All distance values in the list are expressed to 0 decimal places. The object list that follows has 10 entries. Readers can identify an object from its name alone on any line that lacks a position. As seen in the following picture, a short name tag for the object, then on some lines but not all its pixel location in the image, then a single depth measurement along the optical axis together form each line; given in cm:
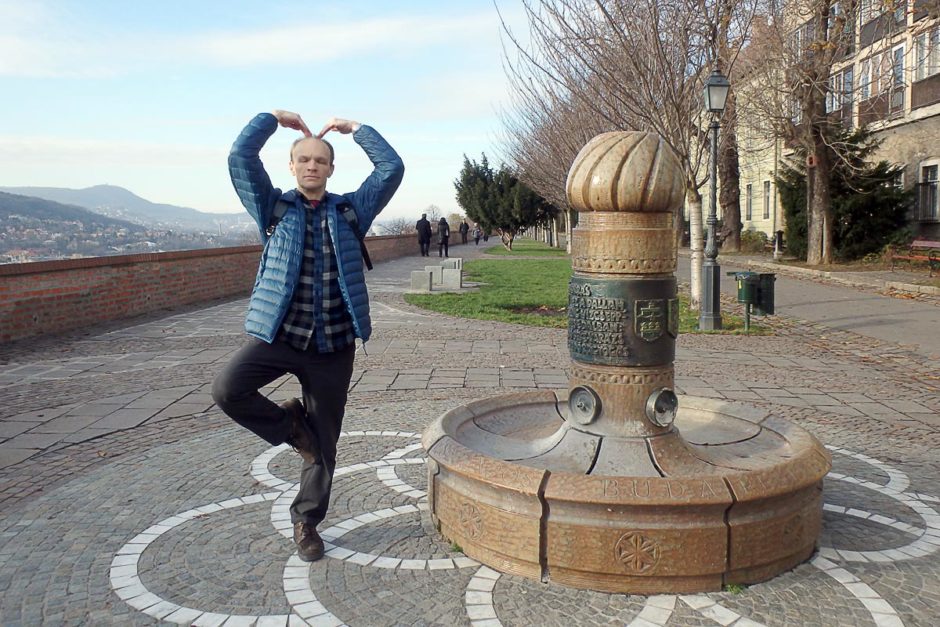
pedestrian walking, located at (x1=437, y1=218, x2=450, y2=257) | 3672
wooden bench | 2003
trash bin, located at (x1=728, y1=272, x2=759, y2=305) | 1214
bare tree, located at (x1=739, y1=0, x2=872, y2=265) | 1944
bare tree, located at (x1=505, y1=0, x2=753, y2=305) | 1195
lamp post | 1216
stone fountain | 343
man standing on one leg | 350
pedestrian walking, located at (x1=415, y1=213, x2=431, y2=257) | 3650
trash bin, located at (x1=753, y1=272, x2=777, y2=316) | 1212
